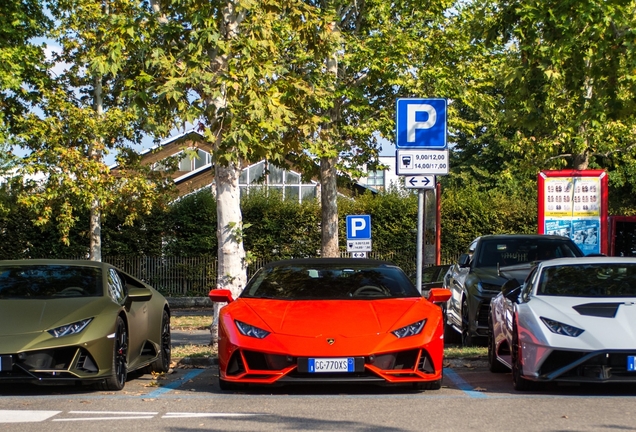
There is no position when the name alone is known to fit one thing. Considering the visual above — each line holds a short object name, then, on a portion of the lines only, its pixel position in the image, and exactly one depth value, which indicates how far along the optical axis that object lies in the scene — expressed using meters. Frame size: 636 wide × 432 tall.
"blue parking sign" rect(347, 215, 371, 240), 25.17
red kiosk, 20.14
